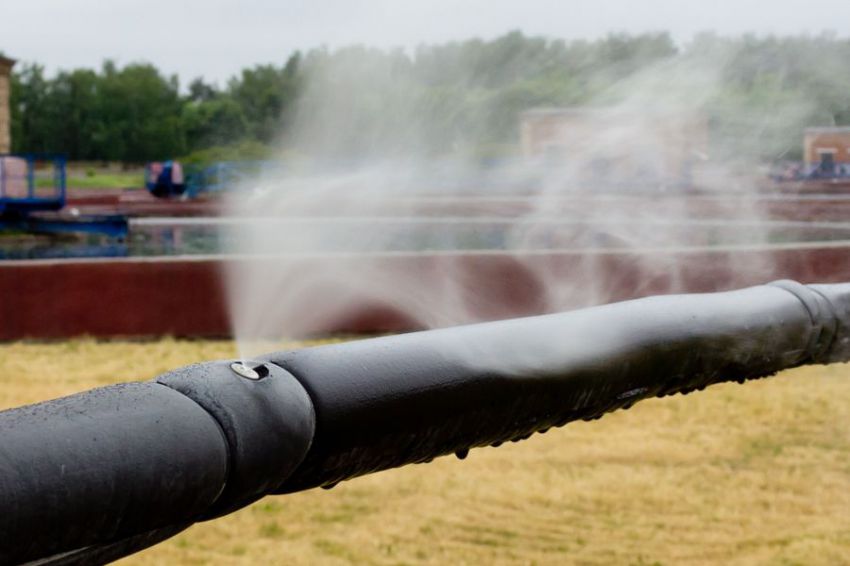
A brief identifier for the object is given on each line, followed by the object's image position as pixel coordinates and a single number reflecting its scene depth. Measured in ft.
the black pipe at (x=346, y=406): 3.33
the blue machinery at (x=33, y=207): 57.06
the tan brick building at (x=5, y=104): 121.39
